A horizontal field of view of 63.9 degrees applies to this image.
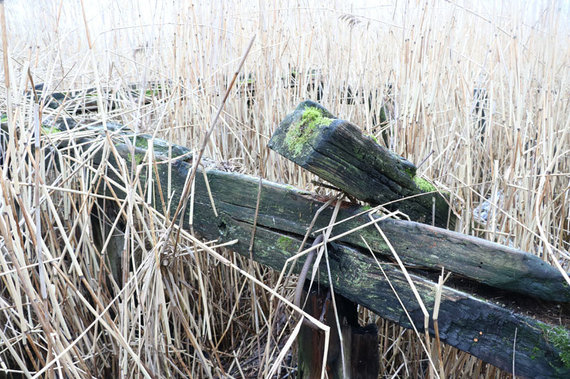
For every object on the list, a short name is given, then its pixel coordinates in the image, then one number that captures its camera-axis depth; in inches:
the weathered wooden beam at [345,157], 37.6
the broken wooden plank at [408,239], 32.2
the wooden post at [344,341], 44.0
